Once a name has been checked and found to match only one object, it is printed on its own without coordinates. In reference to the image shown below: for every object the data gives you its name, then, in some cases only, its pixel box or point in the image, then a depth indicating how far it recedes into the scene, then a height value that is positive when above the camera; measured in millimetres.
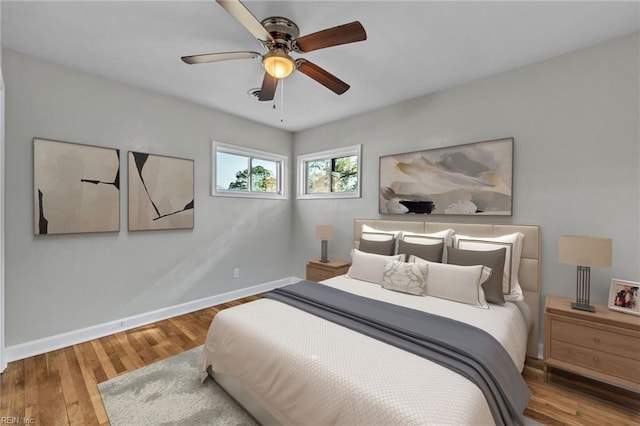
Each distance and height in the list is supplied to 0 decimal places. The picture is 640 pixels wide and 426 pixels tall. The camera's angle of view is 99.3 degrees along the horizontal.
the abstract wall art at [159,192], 3053 +181
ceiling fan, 1552 +1045
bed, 1166 -812
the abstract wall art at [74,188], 2500 +186
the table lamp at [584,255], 1974 -339
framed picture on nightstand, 2008 -653
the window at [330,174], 4055 +560
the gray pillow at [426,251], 2738 -435
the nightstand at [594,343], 1840 -963
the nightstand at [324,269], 3621 -830
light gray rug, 1763 -1370
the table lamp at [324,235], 3850 -380
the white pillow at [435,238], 2850 -319
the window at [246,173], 3912 +555
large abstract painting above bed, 2705 +322
